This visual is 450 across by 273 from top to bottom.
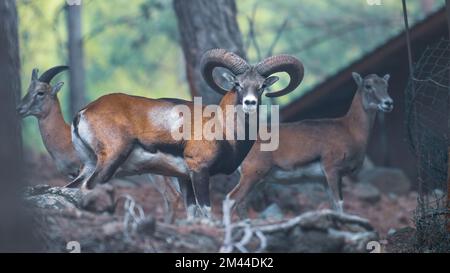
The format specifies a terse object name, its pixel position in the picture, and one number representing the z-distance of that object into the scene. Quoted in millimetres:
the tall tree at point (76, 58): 19375
